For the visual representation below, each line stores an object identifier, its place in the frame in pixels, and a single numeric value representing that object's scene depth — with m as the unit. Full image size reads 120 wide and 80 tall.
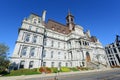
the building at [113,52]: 59.79
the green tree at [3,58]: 18.67
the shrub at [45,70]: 22.27
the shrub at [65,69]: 24.97
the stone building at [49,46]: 27.12
